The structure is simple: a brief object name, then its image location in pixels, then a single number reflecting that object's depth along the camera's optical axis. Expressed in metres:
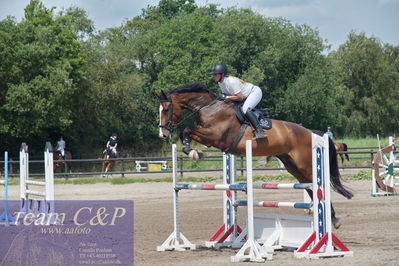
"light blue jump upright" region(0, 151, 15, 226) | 11.47
